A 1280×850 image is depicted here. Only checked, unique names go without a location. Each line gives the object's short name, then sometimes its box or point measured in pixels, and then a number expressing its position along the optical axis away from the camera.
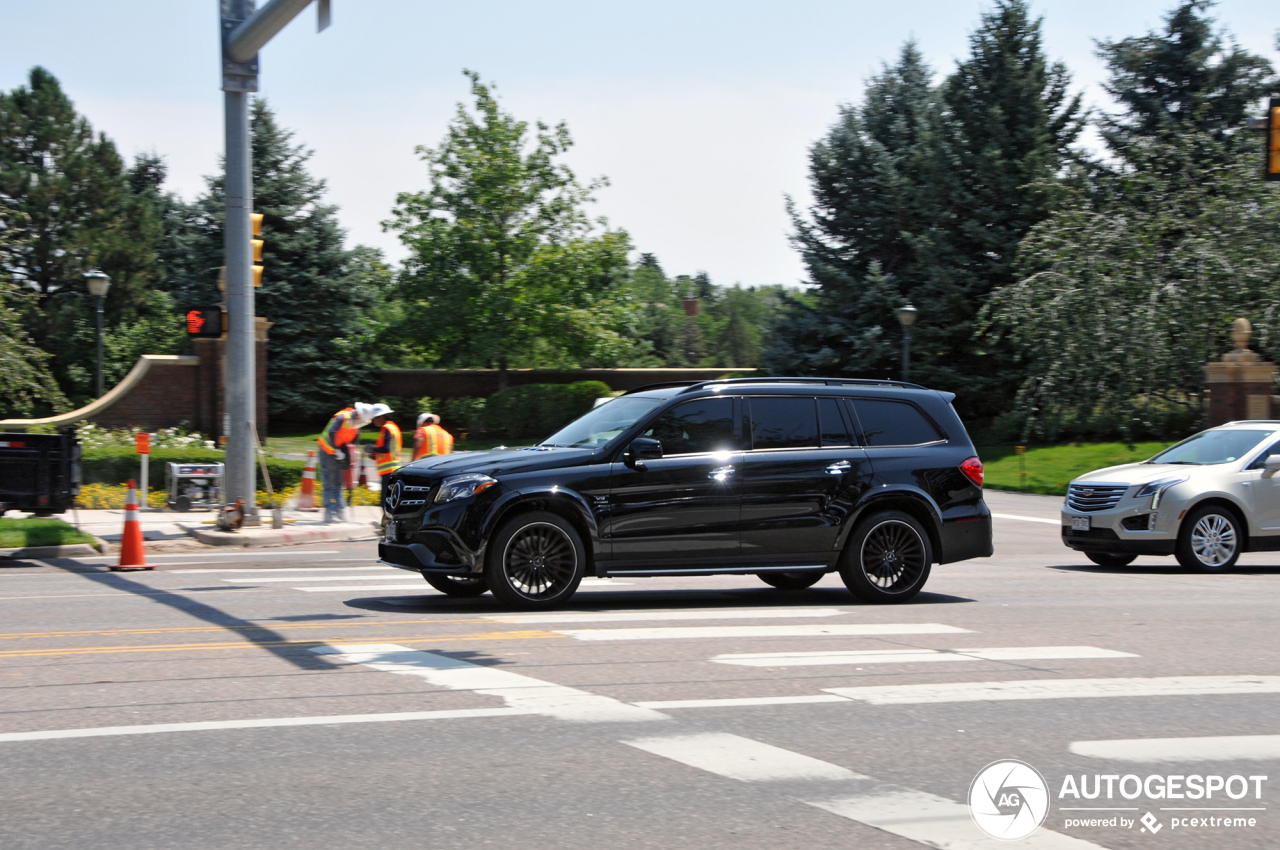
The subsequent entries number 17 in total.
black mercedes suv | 9.72
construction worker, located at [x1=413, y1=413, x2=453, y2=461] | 17.08
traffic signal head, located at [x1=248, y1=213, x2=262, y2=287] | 16.45
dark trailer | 14.91
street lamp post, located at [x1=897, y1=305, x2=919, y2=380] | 35.50
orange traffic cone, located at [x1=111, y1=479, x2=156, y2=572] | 12.93
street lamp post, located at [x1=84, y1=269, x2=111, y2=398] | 31.98
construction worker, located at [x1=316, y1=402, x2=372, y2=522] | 17.91
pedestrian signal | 16.39
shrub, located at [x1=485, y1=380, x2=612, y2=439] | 41.16
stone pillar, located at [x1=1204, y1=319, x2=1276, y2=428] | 28.62
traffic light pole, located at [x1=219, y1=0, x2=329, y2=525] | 16.44
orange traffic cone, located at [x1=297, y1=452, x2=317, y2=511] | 20.83
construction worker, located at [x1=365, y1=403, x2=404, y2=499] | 16.78
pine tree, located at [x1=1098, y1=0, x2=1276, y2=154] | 45.00
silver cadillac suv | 14.06
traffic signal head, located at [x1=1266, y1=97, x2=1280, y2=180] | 17.48
